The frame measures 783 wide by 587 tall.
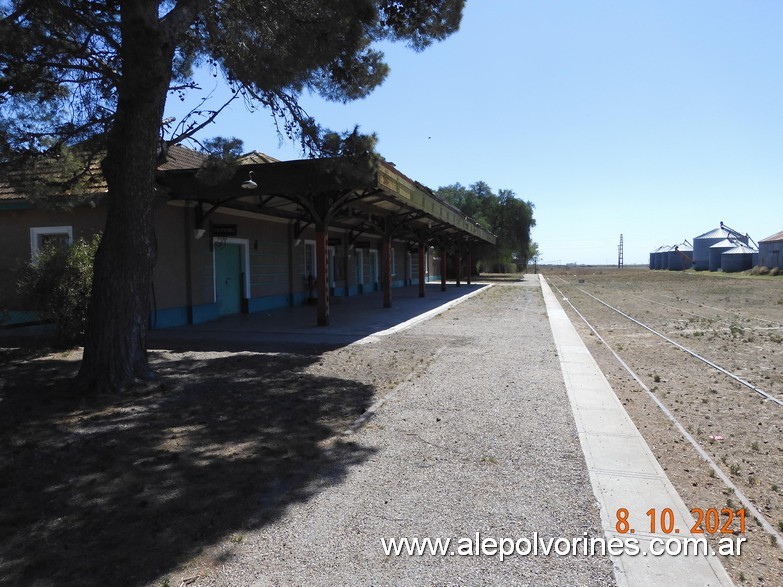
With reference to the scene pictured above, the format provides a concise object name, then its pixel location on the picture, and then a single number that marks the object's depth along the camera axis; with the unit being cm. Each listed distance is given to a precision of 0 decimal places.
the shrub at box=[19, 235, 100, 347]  1059
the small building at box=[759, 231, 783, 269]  5306
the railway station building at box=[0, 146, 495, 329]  1268
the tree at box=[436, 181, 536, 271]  6206
